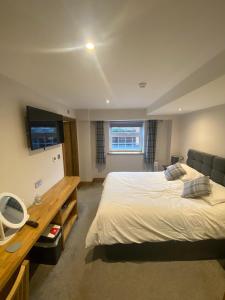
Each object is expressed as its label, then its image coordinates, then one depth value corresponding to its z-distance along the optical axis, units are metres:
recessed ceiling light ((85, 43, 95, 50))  1.04
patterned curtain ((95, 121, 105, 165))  4.58
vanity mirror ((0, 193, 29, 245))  1.39
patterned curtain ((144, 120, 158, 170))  4.50
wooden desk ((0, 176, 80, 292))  1.15
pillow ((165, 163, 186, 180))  2.99
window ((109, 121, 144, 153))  4.77
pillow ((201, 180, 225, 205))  1.94
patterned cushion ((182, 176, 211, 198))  2.10
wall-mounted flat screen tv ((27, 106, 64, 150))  1.92
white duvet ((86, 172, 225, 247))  1.79
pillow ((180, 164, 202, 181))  2.78
